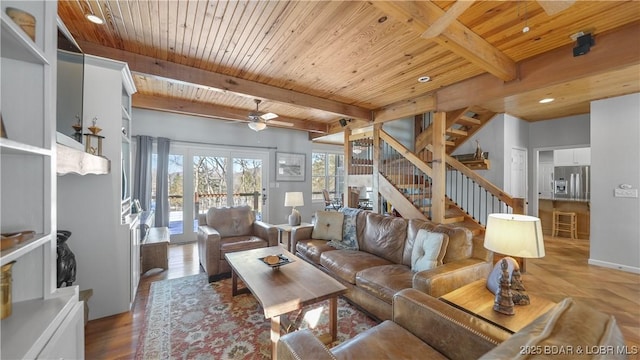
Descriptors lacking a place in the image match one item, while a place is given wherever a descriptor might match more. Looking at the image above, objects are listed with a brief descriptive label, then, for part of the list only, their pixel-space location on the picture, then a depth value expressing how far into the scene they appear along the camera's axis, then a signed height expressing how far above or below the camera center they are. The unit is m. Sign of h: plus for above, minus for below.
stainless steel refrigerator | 5.83 +0.01
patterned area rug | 1.96 -1.32
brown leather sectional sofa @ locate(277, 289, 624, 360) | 0.74 -0.72
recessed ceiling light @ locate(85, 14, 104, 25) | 1.96 +1.28
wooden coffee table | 1.79 -0.85
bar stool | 5.42 -0.90
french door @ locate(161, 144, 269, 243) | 5.16 -0.06
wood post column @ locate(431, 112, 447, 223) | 3.61 +0.20
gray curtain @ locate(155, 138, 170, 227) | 4.81 -0.05
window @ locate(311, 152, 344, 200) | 7.23 +0.21
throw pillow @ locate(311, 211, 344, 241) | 3.53 -0.65
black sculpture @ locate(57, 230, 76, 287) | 1.84 -0.64
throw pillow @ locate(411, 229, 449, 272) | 2.27 -0.64
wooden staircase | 3.88 +0.14
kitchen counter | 5.37 -0.62
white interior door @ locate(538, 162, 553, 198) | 6.57 +0.08
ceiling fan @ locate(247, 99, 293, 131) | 3.84 +0.94
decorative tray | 2.37 -0.79
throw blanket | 3.27 -0.71
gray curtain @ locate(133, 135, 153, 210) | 4.62 +0.15
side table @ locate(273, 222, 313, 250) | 4.19 -0.92
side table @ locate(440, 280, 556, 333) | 1.46 -0.81
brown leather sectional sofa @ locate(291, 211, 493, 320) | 2.11 -0.84
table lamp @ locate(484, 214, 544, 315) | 1.52 -0.38
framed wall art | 6.29 +0.37
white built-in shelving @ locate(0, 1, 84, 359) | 1.04 +0.00
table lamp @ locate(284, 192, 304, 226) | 4.58 -0.34
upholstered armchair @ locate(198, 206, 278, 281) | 3.21 -0.80
